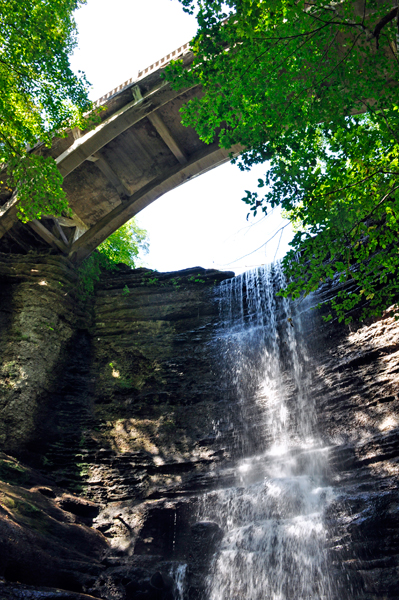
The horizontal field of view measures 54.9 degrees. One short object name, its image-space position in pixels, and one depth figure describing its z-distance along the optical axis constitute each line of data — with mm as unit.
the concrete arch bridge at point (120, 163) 12062
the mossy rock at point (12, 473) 7863
